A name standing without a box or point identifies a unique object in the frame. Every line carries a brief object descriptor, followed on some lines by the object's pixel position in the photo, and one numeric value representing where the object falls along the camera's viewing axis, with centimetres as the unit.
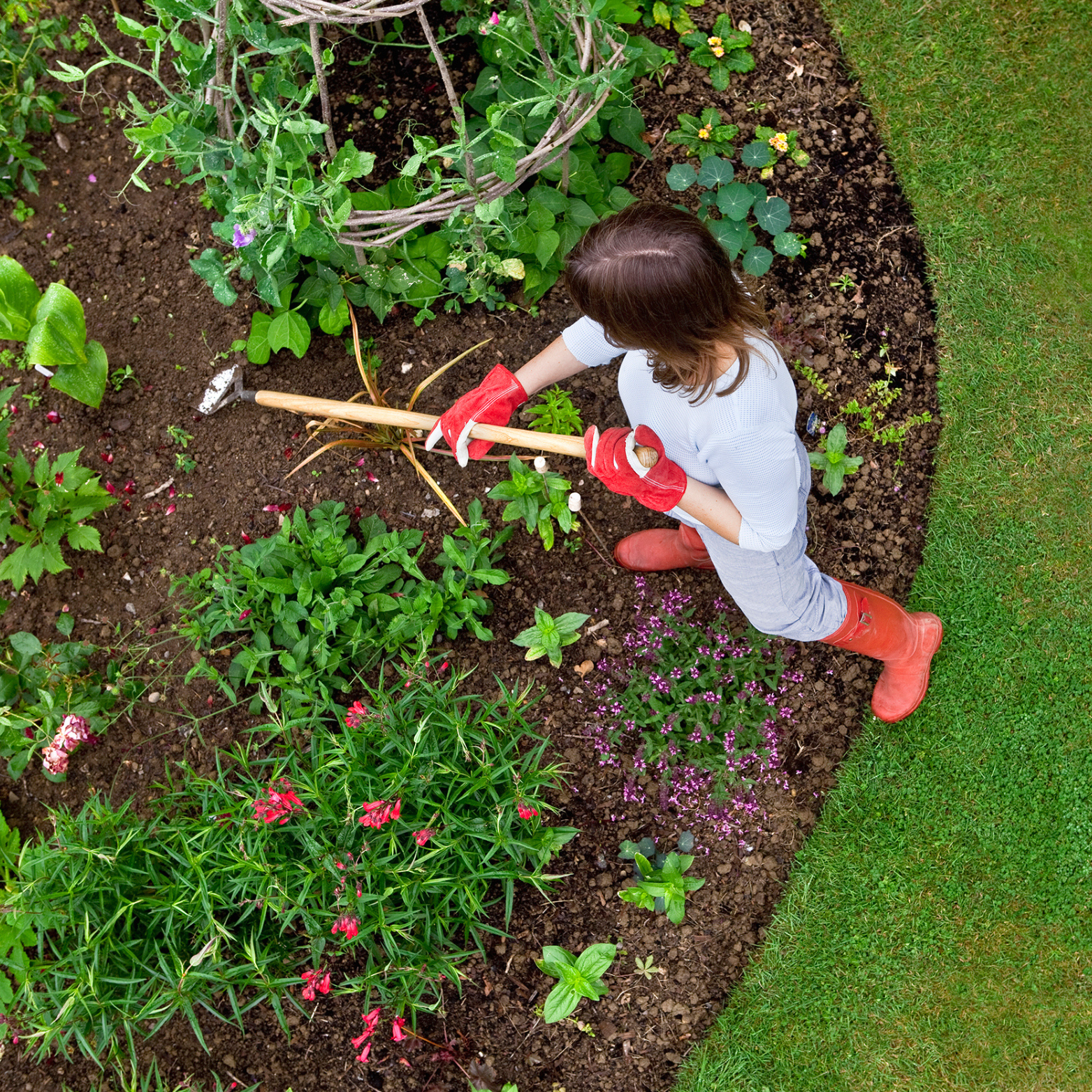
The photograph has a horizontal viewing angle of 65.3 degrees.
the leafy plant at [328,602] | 249
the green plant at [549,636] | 250
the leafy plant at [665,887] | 241
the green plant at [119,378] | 285
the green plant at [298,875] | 211
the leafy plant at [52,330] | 251
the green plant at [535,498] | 257
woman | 164
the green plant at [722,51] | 288
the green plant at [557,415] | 270
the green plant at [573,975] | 229
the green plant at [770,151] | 279
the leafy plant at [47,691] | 247
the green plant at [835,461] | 266
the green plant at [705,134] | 283
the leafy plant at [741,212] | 271
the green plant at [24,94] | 290
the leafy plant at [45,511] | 255
